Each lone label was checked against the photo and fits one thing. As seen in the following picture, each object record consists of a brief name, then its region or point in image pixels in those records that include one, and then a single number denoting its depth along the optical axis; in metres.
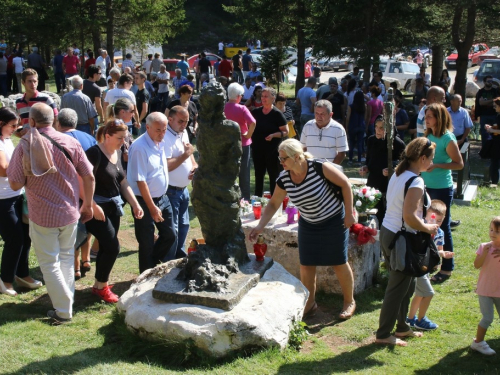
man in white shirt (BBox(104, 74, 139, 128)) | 11.73
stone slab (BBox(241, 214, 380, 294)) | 6.79
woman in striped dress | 5.59
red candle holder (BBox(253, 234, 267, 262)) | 5.85
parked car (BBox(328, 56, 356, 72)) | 40.25
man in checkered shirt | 5.52
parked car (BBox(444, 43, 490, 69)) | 38.00
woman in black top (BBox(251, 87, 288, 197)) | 9.92
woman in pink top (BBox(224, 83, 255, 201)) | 9.53
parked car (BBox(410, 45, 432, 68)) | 36.00
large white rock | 4.83
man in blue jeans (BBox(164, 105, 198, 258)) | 7.07
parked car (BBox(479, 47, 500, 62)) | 37.03
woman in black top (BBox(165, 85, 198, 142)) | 10.12
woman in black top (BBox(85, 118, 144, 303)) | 6.25
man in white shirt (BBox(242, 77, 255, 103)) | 19.23
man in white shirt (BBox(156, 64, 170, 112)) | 18.90
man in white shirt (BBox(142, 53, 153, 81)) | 26.50
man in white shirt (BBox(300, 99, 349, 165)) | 7.95
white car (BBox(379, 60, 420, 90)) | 31.92
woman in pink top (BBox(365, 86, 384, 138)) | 15.32
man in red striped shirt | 9.04
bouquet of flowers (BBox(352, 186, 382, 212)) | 7.12
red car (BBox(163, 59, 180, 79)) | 31.31
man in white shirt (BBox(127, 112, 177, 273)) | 6.37
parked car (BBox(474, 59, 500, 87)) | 28.75
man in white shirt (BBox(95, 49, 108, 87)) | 22.00
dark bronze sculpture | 5.37
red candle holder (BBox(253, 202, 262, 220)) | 7.42
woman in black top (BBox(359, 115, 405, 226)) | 7.81
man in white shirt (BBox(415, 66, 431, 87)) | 24.30
